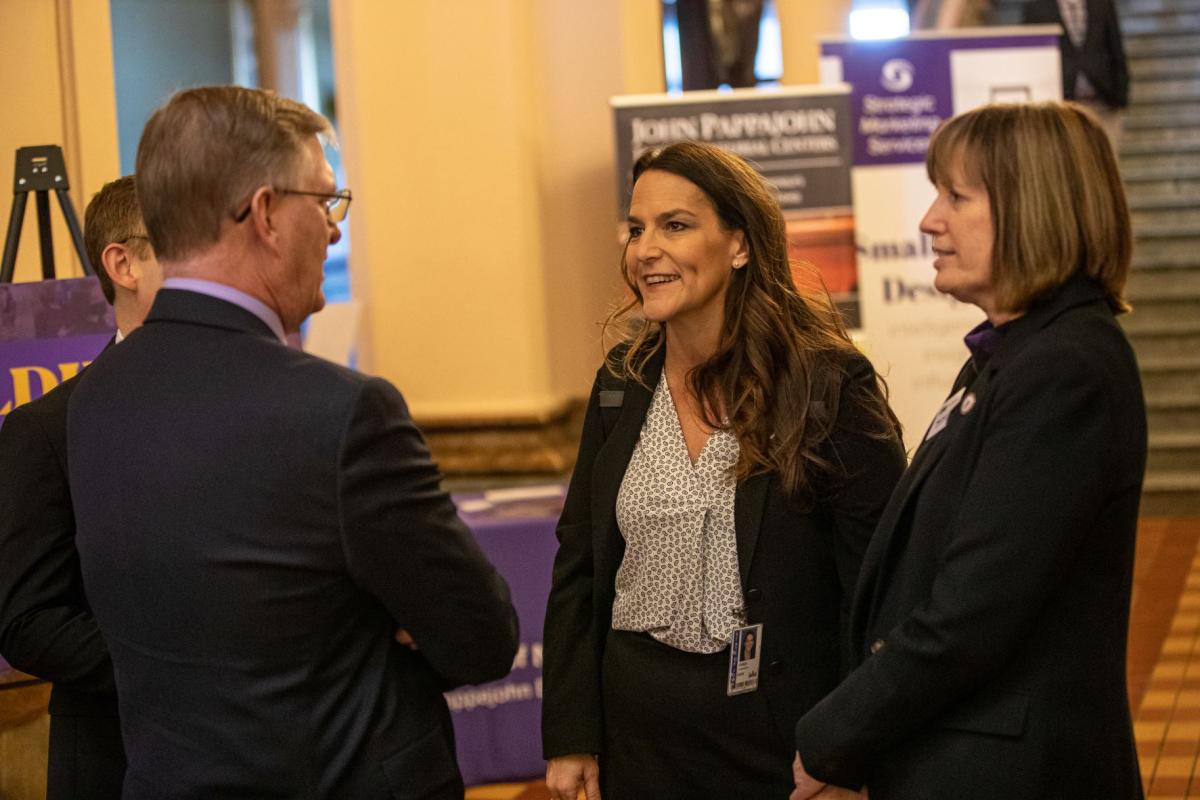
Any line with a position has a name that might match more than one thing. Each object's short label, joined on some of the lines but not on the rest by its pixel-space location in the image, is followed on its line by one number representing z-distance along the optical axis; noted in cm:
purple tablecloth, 416
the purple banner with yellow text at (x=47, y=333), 265
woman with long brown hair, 198
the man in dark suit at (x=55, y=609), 176
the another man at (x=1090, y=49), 797
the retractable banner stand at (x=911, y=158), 578
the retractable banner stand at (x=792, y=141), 540
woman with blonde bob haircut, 148
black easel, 300
